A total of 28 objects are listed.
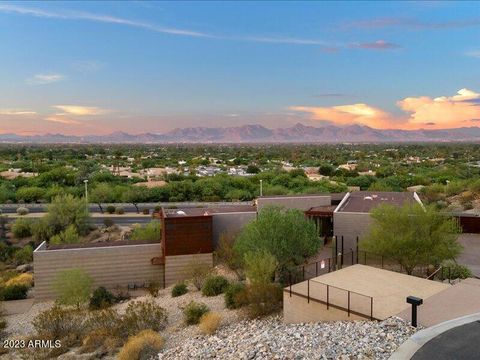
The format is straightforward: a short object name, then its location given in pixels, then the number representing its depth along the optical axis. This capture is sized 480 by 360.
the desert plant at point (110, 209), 56.62
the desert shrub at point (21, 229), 44.62
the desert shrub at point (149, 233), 35.44
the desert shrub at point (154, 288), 27.04
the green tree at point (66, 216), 43.25
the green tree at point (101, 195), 64.25
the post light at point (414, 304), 13.87
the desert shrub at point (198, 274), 27.02
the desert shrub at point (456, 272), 23.22
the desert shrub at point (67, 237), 37.43
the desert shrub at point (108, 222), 47.37
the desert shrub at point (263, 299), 20.16
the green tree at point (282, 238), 24.25
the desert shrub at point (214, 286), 25.12
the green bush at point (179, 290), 26.34
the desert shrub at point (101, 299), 25.65
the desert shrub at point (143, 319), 20.47
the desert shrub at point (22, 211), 54.25
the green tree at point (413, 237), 23.33
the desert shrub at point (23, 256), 37.19
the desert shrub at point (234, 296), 21.50
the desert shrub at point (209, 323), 19.11
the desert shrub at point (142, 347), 17.58
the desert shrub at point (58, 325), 20.89
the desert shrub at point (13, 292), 28.69
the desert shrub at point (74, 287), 25.78
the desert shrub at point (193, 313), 21.09
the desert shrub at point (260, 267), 21.67
